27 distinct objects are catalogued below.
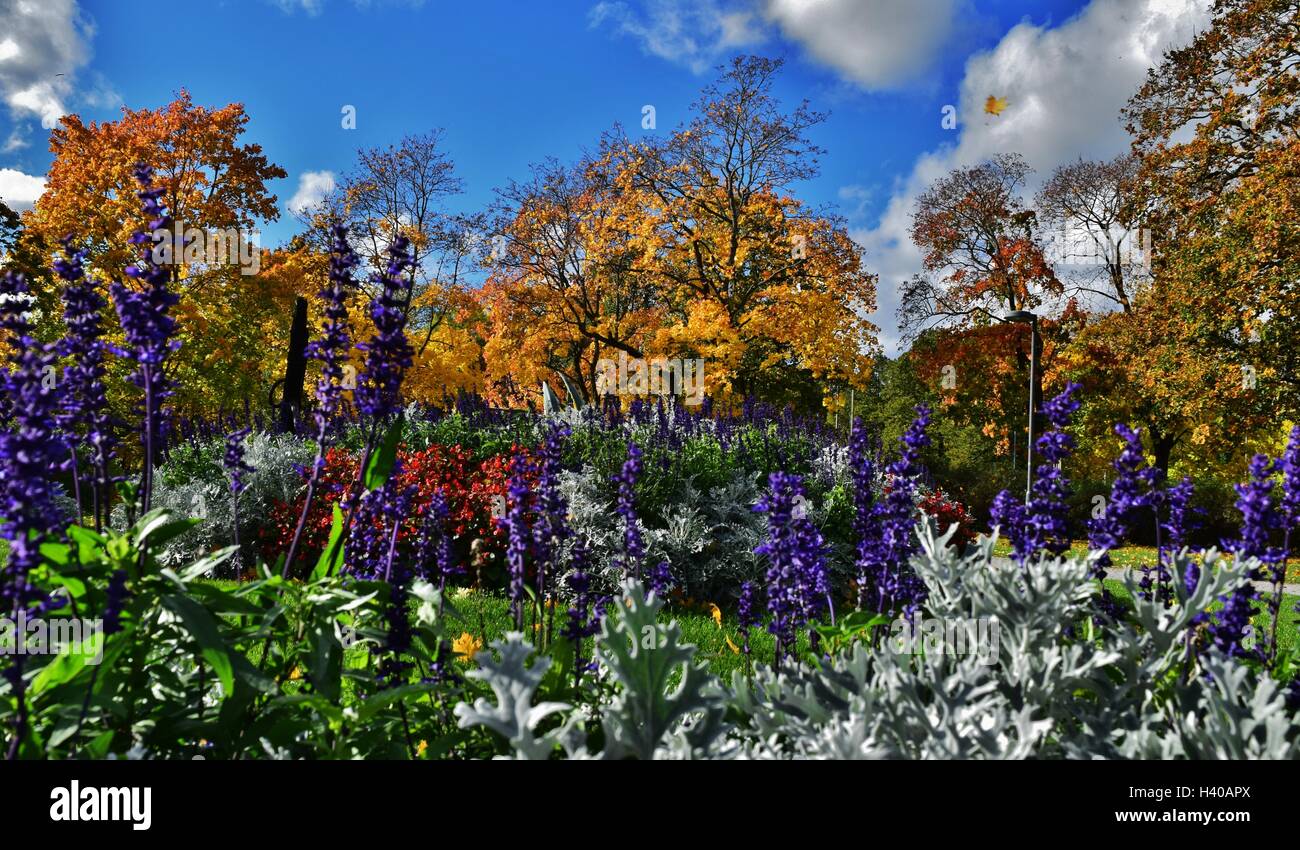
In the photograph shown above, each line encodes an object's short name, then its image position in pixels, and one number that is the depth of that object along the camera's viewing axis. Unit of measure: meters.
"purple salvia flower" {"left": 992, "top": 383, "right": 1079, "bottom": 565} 2.62
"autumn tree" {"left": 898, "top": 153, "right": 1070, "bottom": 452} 25.70
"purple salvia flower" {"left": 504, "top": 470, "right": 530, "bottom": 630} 2.59
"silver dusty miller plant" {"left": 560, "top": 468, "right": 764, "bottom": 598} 7.37
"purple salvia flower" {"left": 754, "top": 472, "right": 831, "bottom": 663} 2.61
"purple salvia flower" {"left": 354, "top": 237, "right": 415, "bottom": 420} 2.28
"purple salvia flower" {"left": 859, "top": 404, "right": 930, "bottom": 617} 2.87
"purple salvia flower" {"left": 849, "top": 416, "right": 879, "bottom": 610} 3.17
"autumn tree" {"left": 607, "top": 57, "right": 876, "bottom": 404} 18.59
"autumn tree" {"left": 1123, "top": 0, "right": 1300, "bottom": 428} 15.32
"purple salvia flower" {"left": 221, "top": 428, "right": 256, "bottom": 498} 2.95
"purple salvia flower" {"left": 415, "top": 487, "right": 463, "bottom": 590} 2.94
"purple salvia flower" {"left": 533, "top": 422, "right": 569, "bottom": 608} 2.73
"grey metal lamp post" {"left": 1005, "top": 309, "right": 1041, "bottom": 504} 15.85
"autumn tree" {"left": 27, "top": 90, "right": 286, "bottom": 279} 20.34
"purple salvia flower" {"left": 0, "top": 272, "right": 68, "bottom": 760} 1.39
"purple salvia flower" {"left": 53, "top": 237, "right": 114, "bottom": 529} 2.24
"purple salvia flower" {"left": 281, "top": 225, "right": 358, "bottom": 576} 2.43
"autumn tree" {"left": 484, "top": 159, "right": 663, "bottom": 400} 23.53
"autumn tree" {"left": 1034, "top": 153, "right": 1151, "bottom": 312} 24.88
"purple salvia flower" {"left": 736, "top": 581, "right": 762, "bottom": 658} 3.54
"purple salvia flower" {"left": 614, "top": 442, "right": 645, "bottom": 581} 2.97
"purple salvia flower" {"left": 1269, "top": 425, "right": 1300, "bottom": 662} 2.39
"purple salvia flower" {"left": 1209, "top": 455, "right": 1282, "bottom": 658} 2.24
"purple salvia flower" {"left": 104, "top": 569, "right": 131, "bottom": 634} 1.54
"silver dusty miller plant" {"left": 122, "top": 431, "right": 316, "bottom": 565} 8.71
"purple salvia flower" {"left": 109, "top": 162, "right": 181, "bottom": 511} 2.05
